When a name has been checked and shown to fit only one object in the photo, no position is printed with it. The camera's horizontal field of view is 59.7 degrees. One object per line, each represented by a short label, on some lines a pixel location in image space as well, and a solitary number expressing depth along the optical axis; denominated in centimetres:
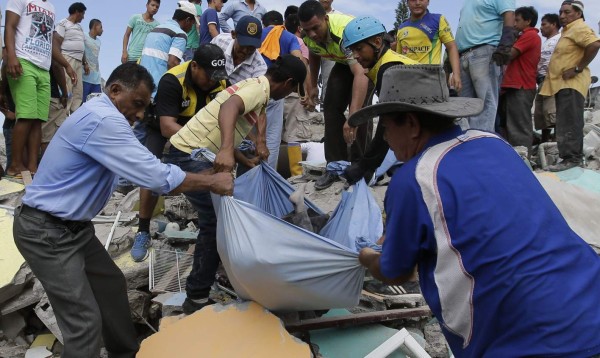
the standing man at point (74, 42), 629
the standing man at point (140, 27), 638
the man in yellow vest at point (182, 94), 329
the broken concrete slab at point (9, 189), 464
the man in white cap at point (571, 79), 534
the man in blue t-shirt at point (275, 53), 487
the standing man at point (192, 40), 615
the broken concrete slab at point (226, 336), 254
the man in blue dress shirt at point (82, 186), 234
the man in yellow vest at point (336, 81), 402
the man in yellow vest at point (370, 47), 341
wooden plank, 274
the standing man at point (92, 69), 710
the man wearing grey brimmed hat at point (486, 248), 141
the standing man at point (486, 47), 491
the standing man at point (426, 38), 482
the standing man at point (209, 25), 571
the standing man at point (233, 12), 610
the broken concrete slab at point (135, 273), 356
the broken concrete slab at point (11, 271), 343
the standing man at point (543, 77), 622
